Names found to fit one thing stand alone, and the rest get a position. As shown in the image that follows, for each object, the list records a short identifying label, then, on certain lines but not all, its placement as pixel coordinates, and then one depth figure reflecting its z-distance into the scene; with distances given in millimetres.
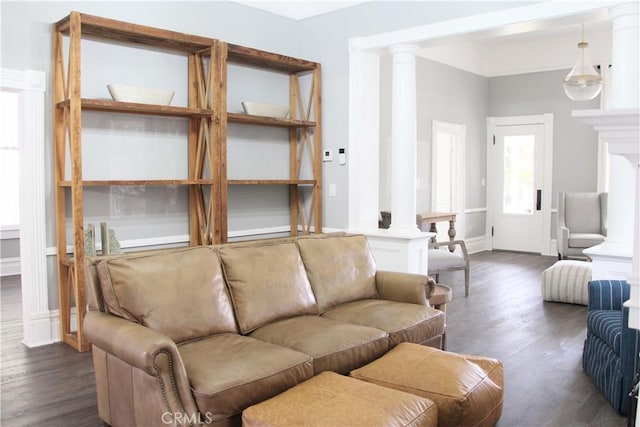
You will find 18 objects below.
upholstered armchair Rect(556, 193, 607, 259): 7395
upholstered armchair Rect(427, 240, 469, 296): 5562
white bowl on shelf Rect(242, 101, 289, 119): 5043
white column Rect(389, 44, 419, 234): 4961
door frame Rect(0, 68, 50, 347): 3969
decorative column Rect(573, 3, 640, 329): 3721
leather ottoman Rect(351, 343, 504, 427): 2340
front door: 8617
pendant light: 6098
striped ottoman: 5305
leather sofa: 2201
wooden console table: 6551
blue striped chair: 2785
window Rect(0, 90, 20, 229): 7684
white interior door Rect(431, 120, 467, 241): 7730
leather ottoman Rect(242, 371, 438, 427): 1985
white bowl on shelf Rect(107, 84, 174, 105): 4156
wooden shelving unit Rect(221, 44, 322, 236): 5092
